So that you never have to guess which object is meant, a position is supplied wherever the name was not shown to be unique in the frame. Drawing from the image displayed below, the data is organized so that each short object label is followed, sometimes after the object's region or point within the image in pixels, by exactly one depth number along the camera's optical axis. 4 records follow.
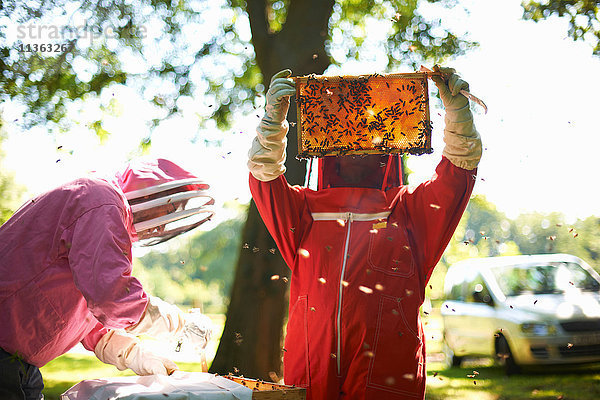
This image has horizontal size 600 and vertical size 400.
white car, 6.66
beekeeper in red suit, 2.20
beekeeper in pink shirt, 1.90
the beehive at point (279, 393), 1.95
